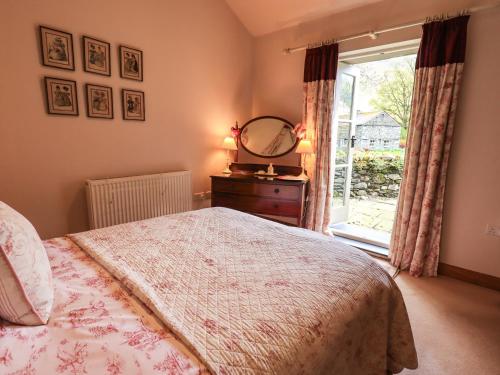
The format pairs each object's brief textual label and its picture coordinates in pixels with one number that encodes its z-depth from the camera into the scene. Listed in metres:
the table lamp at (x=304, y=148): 3.14
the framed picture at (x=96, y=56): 2.34
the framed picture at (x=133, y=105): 2.65
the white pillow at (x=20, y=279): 0.80
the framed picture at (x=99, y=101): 2.42
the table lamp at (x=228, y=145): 3.40
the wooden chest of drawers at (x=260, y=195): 2.92
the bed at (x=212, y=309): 0.74
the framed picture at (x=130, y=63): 2.57
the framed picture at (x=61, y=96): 2.20
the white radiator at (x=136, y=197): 2.46
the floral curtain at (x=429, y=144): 2.27
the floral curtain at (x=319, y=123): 3.01
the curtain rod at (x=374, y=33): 2.12
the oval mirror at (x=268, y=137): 3.44
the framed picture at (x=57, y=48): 2.13
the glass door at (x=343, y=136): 3.29
